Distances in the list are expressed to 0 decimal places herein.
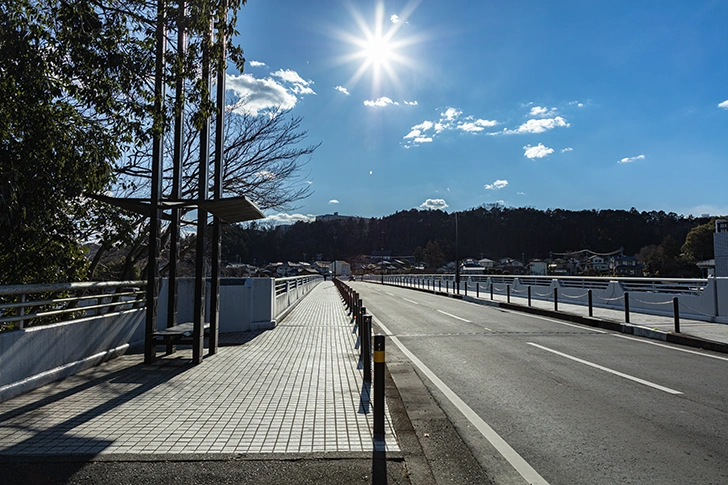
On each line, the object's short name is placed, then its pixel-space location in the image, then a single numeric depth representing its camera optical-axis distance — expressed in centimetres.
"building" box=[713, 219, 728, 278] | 3468
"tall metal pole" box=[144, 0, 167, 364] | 760
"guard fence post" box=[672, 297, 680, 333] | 1175
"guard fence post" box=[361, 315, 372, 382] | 700
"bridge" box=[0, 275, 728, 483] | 414
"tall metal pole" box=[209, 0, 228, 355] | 895
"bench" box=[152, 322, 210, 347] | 786
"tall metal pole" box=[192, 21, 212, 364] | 778
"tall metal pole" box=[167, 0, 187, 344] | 871
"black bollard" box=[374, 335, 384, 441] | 458
